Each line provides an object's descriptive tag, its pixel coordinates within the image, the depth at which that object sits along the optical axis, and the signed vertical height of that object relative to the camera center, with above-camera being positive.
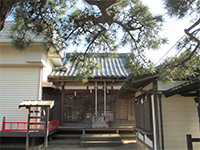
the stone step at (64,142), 8.79 -1.99
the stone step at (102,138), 8.86 -1.80
